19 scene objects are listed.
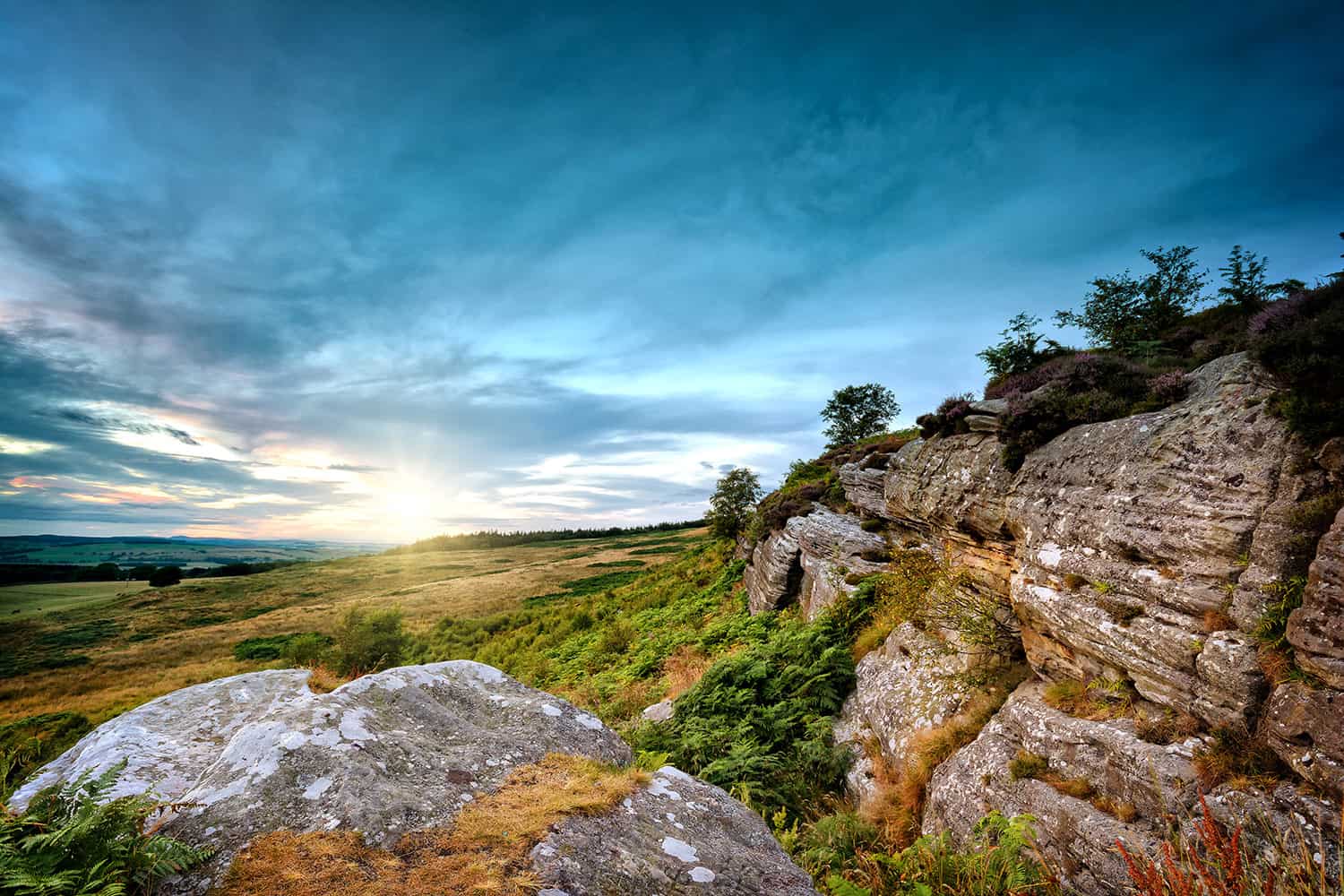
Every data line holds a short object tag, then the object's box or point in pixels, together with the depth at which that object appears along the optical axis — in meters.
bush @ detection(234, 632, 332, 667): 29.42
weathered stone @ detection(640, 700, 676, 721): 13.54
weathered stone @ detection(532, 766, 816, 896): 3.43
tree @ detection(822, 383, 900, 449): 44.00
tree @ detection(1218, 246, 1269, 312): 13.03
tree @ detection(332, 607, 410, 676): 27.44
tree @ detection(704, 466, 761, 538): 35.69
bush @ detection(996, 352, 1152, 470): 10.12
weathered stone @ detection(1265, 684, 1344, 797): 5.06
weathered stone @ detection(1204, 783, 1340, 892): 4.85
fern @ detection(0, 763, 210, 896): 2.38
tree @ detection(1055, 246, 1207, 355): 17.77
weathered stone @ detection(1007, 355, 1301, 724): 6.29
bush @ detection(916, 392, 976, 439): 13.87
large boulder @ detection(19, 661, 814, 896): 3.55
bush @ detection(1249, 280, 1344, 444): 6.23
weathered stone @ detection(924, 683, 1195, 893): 6.03
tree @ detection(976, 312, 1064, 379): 15.99
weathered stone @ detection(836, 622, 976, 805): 9.84
